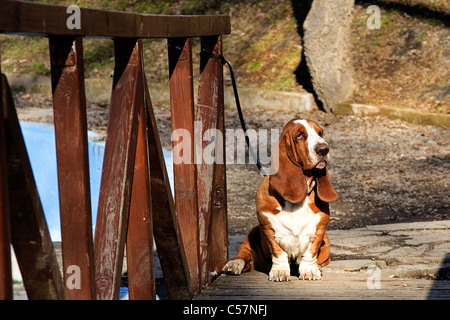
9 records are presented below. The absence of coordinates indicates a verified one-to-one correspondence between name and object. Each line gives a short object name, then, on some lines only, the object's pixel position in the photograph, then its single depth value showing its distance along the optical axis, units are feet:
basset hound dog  24.98
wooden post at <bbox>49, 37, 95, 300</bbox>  14.85
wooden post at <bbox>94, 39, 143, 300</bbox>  17.24
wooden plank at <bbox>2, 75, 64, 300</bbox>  13.08
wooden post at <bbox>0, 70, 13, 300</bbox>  12.21
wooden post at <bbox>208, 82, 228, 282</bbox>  28.22
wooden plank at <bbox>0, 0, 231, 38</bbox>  12.80
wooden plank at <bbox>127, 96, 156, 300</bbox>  19.58
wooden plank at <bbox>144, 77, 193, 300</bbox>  20.59
